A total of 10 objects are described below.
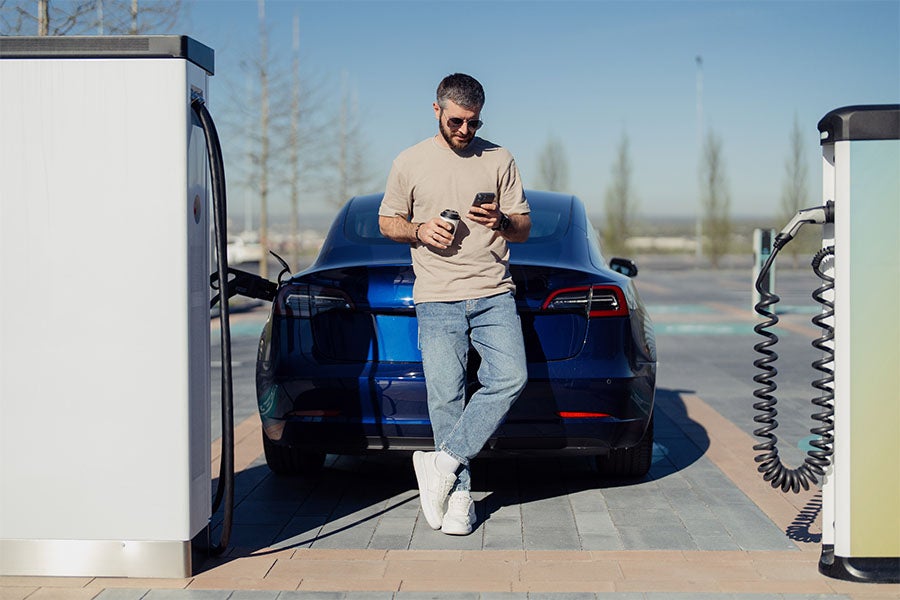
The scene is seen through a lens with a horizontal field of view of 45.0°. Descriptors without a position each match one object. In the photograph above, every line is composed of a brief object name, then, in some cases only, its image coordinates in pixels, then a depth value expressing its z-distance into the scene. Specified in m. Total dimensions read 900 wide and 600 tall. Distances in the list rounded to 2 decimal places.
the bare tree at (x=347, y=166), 37.41
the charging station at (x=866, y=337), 3.66
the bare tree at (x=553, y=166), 59.84
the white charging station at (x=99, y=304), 3.74
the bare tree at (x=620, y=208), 54.12
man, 4.47
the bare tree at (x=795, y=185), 46.97
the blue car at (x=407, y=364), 4.75
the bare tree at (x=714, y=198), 48.03
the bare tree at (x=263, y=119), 24.14
